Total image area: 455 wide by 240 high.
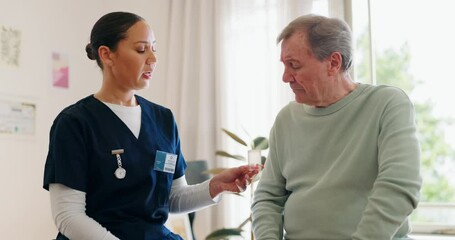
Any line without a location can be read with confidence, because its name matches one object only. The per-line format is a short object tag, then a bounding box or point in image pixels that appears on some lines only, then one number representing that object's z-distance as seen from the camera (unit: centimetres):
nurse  152
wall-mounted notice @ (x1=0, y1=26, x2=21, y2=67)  330
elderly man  138
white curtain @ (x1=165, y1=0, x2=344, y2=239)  350
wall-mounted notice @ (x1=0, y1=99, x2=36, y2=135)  327
